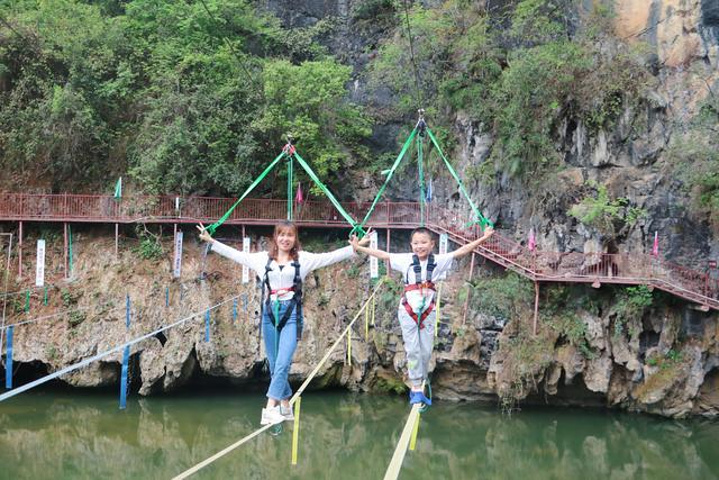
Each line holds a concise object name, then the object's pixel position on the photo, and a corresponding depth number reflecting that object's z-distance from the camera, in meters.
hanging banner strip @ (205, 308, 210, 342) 14.18
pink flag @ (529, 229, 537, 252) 14.02
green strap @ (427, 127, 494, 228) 5.45
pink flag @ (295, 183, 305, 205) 15.22
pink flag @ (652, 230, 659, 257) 13.00
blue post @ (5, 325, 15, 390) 9.03
